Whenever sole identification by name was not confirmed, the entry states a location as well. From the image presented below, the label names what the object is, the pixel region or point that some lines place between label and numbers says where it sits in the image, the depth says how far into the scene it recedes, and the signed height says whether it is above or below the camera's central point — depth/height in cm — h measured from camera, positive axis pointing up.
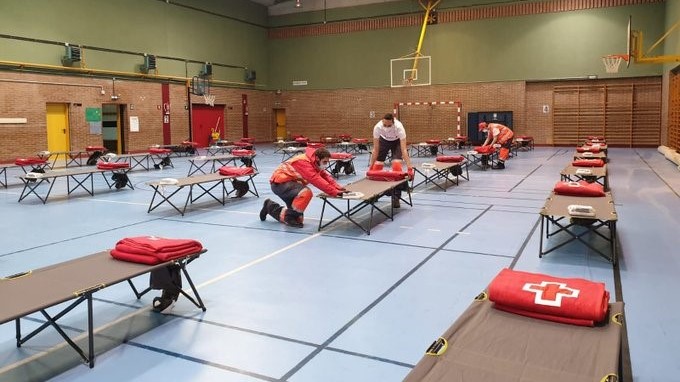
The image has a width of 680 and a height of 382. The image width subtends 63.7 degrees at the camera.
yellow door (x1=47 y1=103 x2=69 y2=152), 2123 +68
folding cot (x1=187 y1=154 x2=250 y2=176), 1493 -73
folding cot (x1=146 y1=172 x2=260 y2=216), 931 -68
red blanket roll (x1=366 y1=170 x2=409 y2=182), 916 -57
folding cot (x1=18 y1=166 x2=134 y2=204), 1116 -85
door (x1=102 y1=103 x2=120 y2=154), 2380 +69
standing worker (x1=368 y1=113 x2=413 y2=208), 1042 +1
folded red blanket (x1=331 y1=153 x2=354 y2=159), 1427 -38
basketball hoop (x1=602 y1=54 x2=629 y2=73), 1967 +278
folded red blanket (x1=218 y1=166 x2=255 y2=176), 1056 -55
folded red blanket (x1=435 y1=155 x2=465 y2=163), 1273 -44
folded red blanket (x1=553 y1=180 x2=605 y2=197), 711 -67
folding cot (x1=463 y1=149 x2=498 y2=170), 1564 -65
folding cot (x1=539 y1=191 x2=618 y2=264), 581 -81
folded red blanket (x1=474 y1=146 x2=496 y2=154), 1556 -29
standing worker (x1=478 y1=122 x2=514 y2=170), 1627 +5
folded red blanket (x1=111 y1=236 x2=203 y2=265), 424 -84
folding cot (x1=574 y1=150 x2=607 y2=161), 1254 -40
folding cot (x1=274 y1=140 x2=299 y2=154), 2430 -10
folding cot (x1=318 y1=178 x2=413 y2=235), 766 -75
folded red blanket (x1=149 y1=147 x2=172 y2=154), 1830 -25
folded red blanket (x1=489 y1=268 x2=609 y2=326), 295 -88
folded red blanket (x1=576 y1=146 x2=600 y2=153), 1461 -28
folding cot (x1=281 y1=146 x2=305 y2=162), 1859 -44
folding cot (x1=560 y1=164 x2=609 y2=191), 923 -58
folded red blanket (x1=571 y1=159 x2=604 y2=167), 1041 -46
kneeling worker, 793 -60
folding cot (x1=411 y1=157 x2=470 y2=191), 1169 -77
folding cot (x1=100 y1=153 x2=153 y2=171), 1684 -60
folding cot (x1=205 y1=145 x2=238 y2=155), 2112 -32
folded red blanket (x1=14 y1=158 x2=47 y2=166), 1402 -44
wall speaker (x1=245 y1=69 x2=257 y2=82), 3089 +379
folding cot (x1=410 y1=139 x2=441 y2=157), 2144 -40
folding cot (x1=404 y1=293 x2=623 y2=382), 244 -103
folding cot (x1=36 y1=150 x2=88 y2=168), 1774 -50
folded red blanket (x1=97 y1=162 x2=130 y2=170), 1232 -49
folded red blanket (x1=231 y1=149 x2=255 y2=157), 1562 -30
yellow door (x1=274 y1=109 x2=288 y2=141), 3355 +111
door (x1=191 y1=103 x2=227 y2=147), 2772 +102
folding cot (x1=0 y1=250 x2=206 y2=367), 343 -97
